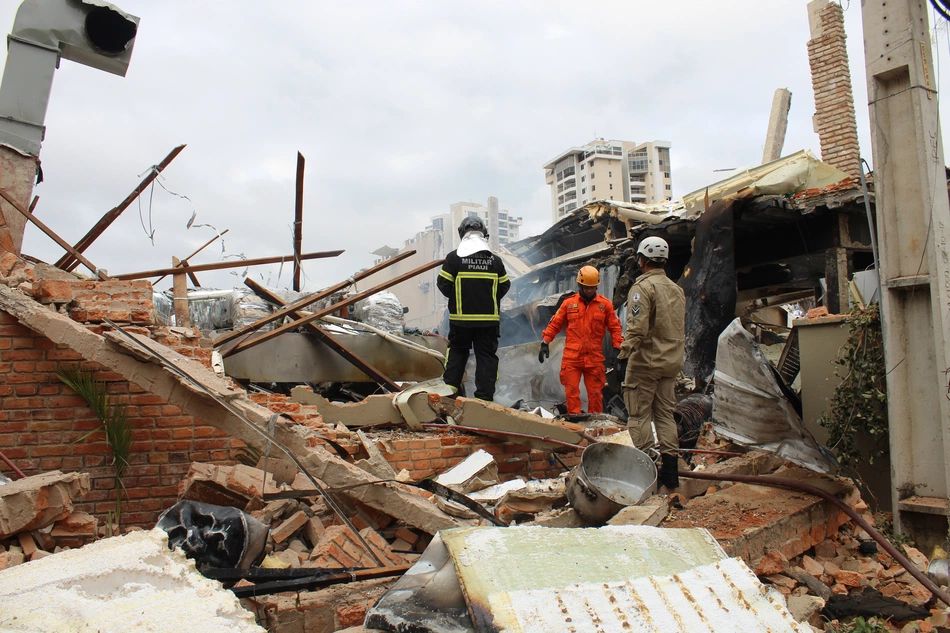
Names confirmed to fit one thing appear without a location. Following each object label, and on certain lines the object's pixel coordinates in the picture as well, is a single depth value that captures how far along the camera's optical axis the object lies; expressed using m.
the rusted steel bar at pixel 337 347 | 6.92
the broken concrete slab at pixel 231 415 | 3.29
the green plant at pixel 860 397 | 4.36
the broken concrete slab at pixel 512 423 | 4.89
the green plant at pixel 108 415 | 3.90
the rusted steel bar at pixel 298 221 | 7.54
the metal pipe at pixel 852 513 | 3.14
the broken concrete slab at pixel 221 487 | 3.43
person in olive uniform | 4.60
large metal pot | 3.82
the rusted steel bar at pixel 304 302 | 6.51
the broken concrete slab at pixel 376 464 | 3.75
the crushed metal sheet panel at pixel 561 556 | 2.15
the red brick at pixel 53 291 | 4.01
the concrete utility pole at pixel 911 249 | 3.96
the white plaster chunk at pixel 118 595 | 2.01
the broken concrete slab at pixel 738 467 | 4.54
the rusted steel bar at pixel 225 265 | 6.82
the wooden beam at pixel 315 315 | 6.46
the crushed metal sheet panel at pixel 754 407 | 4.21
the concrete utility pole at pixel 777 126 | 14.85
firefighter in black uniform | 6.04
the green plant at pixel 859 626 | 2.69
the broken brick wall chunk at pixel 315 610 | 2.63
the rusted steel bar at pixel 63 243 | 5.42
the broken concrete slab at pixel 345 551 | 2.97
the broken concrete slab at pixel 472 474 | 4.50
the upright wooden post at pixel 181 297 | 6.24
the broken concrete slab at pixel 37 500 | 2.85
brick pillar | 12.20
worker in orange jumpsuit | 6.73
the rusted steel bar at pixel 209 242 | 7.90
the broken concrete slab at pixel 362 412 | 5.26
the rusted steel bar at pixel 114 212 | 6.69
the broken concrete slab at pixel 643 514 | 3.33
